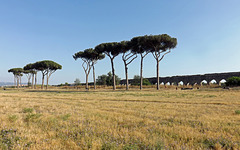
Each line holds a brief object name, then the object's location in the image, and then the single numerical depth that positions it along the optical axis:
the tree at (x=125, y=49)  36.59
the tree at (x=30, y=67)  56.54
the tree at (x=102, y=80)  67.94
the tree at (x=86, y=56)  44.05
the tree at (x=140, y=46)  34.19
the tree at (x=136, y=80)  62.32
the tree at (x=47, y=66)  52.35
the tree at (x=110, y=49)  37.84
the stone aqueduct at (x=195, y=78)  43.73
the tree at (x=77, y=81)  81.97
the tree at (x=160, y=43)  32.69
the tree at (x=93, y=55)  43.38
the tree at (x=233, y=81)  31.44
